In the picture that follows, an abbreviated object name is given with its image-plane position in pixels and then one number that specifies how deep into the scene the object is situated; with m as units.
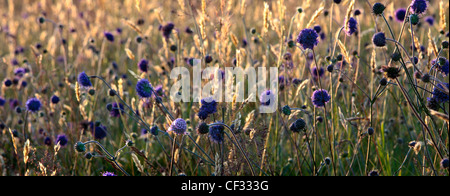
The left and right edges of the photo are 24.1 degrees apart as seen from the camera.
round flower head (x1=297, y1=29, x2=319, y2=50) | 1.44
